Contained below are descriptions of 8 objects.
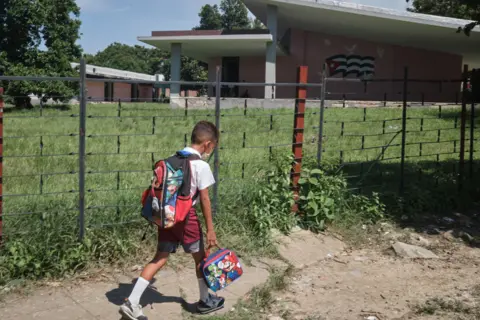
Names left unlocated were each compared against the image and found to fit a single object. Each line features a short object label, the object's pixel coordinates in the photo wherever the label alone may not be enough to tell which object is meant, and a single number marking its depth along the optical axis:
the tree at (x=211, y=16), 65.06
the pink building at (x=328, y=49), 21.44
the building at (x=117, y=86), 37.91
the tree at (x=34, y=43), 22.02
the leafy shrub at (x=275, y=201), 5.60
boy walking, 3.60
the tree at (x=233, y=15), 66.31
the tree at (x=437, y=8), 29.83
